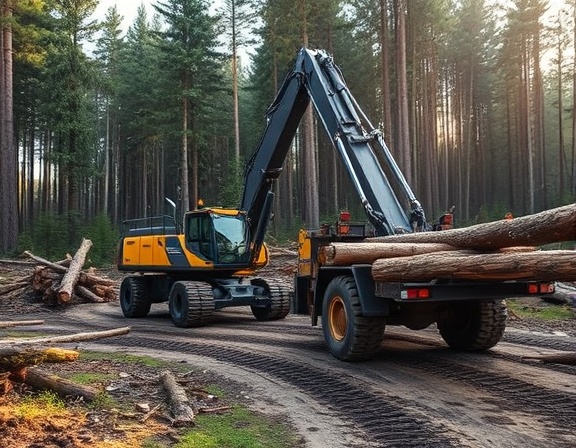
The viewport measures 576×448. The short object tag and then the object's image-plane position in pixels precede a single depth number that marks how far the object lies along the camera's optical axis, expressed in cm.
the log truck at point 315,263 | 750
